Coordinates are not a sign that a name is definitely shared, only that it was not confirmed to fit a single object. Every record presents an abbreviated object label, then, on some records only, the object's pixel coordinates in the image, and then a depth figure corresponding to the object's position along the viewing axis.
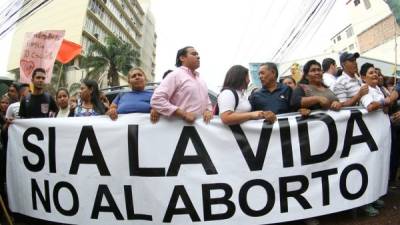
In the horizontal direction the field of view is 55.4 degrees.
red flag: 8.24
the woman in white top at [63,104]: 4.76
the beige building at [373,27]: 29.07
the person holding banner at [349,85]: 3.61
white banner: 3.21
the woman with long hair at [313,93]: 3.39
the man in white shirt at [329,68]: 4.68
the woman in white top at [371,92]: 3.50
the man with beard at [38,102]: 4.23
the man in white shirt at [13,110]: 4.84
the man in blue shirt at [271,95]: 3.43
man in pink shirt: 3.27
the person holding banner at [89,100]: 4.31
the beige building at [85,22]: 40.94
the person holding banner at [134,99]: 3.62
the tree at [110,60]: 33.97
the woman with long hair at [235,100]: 3.21
